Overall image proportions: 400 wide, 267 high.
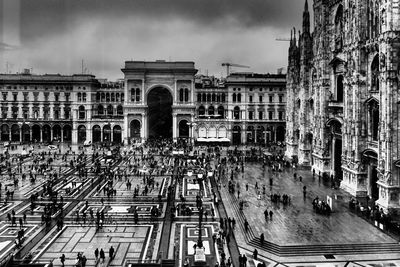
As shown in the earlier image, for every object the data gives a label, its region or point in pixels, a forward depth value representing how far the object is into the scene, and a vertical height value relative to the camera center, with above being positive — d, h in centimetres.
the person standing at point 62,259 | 2187 -692
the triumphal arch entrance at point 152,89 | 8594 +897
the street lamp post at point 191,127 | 7875 +124
